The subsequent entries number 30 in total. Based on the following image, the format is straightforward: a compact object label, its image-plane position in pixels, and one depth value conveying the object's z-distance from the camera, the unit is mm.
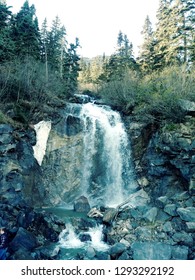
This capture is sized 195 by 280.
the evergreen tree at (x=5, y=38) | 20297
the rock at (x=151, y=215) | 10933
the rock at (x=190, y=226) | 9671
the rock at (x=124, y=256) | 8790
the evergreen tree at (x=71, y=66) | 33125
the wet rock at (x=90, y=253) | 9477
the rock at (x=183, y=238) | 9273
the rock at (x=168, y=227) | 10105
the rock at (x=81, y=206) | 16078
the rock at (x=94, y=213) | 14280
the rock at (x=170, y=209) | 10716
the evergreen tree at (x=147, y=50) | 29734
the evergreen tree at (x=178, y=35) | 24369
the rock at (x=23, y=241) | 9758
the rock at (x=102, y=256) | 9235
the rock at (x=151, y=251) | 8777
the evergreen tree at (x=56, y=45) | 32281
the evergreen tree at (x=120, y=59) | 34781
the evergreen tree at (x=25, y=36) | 24422
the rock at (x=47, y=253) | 9537
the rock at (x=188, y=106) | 15826
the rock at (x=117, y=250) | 9250
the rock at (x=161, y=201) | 11711
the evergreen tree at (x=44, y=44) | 31247
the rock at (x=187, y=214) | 10117
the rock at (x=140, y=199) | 14848
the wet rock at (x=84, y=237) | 11492
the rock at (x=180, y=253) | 8773
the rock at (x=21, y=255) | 9047
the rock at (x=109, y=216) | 12528
